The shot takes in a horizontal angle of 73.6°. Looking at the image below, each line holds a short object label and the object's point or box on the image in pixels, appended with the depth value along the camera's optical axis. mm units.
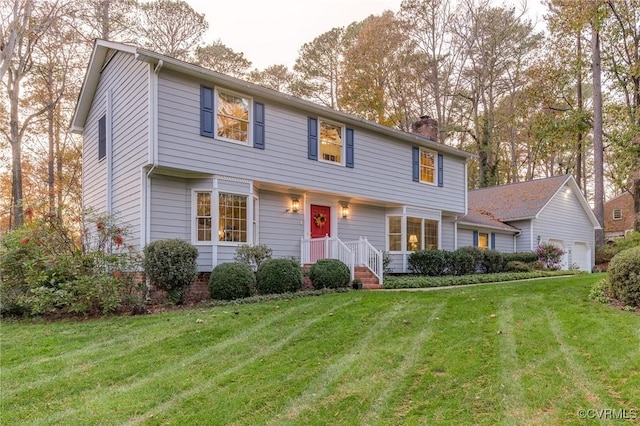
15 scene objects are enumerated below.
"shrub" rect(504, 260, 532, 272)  16719
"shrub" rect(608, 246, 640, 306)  6465
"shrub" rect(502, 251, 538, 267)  17188
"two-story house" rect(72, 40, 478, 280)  9164
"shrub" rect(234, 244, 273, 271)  9680
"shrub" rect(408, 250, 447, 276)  13836
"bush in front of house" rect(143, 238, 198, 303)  8164
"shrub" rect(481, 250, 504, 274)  16016
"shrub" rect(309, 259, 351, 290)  9868
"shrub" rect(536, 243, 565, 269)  18594
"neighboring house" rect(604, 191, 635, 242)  32906
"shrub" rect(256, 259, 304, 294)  9094
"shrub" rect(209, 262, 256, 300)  8617
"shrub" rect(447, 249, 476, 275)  14281
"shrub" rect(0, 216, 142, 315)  7414
